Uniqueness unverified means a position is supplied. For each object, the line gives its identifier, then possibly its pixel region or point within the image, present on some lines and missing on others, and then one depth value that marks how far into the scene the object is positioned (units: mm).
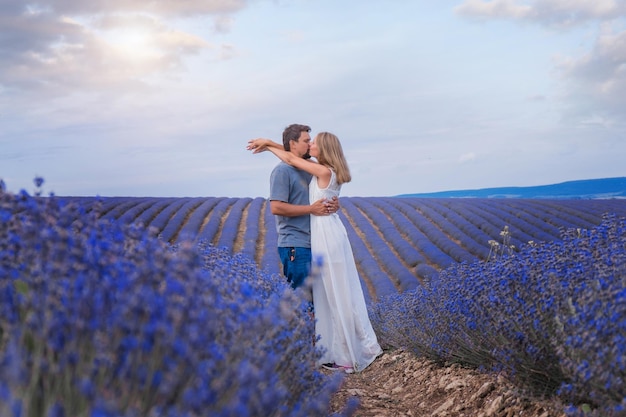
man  4625
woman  4652
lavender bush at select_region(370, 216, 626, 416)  2285
